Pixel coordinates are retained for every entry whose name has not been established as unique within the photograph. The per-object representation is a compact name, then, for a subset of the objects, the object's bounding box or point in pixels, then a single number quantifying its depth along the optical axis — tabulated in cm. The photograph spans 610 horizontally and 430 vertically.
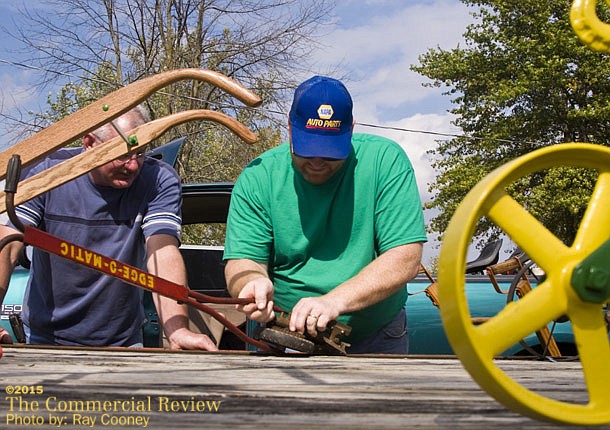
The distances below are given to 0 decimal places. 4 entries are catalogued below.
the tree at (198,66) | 1648
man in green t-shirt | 256
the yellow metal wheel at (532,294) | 97
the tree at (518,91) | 2244
